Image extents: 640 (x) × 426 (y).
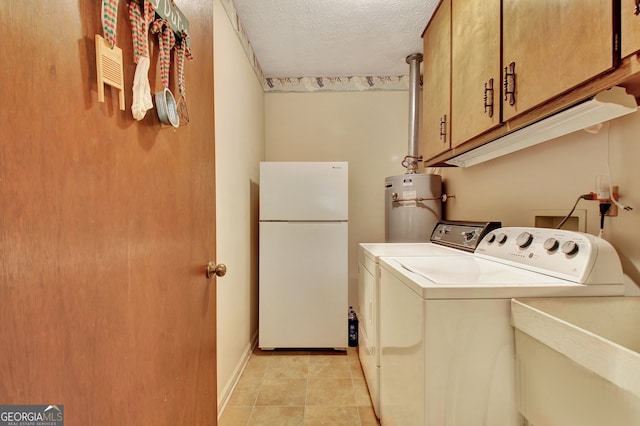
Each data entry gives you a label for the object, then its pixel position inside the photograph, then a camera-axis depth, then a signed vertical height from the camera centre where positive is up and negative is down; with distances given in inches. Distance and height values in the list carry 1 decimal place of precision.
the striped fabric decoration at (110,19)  20.4 +14.5
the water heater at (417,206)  88.3 +1.4
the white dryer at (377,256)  58.1 -10.8
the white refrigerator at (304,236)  90.8 -9.0
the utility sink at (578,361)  20.2 -13.5
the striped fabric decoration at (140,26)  23.6 +16.3
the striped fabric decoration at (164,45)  27.1 +16.8
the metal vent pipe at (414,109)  98.4 +37.9
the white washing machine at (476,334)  31.7 -14.6
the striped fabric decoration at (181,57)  31.0 +17.7
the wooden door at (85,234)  15.1 -1.9
